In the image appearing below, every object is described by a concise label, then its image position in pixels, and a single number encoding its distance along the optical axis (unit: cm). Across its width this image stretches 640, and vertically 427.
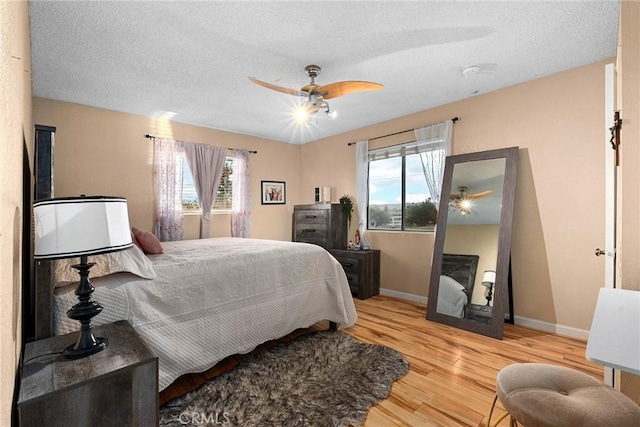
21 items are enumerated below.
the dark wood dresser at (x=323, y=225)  446
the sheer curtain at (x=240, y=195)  473
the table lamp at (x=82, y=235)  115
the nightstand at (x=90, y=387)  108
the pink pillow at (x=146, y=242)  264
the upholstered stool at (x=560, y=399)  111
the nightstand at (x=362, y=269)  412
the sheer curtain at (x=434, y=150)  361
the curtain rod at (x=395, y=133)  357
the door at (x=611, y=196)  184
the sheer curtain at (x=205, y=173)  425
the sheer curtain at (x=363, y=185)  450
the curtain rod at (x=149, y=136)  392
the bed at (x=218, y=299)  180
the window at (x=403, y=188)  384
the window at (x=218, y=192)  427
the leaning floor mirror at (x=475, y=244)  301
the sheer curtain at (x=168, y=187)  397
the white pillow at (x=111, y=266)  164
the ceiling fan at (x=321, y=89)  236
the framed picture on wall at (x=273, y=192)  513
